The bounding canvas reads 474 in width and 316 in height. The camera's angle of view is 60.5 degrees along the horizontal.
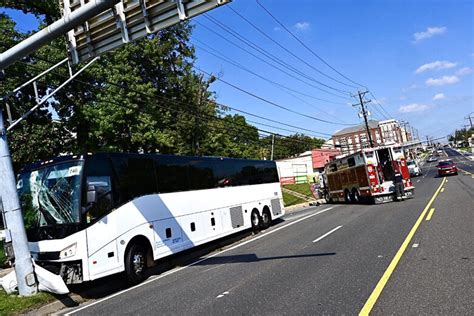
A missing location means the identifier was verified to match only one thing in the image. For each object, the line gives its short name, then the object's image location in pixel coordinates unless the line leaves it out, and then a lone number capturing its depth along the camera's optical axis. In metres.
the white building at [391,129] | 125.93
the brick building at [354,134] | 139.50
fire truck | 24.05
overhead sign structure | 6.94
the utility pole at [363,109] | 56.26
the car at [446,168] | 47.16
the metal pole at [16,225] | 8.84
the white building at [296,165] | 79.88
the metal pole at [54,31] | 6.19
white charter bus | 9.07
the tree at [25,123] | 21.83
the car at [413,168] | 57.41
